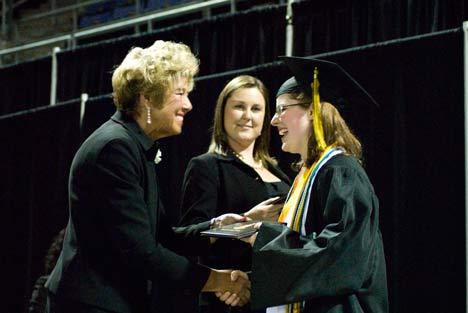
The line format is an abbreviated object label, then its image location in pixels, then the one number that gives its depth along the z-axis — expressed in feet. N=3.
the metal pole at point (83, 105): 20.06
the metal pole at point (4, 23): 29.55
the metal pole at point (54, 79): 21.36
